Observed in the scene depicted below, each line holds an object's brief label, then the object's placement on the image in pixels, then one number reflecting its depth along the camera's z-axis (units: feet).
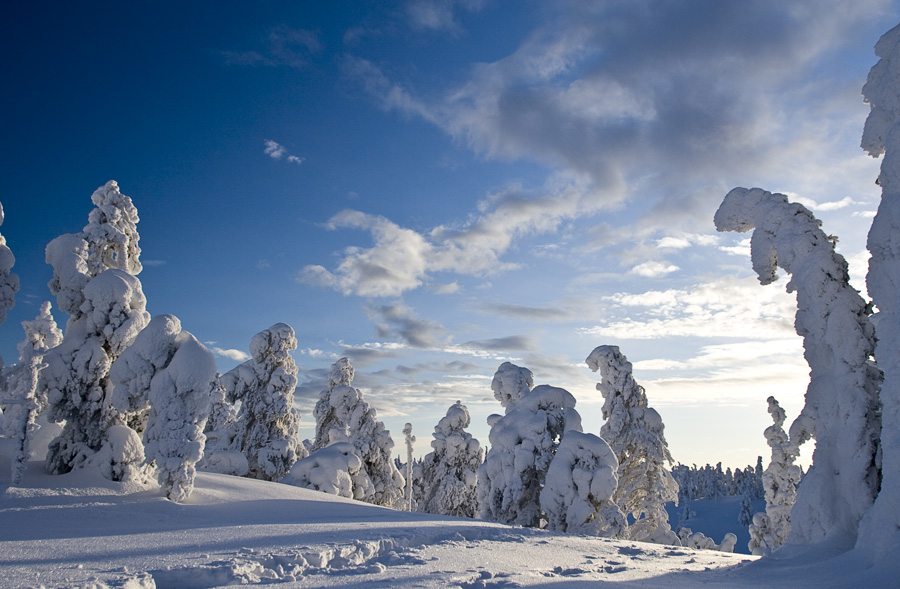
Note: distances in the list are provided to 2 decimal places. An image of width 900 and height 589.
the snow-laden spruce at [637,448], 79.51
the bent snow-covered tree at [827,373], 40.81
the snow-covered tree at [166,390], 37.81
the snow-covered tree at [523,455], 60.59
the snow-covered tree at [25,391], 34.09
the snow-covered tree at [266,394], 91.15
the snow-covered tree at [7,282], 36.35
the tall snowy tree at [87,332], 39.11
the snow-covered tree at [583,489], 54.60
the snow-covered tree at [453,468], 96.63
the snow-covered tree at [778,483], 83.97
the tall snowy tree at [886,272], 31.30
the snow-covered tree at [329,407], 111.86
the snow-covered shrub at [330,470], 74.02
